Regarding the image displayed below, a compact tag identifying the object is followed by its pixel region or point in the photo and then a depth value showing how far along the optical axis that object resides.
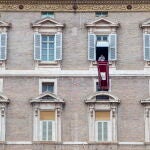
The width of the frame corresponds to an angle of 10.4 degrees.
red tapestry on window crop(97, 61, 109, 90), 54.31
